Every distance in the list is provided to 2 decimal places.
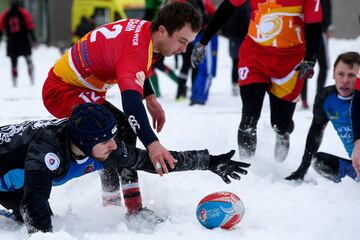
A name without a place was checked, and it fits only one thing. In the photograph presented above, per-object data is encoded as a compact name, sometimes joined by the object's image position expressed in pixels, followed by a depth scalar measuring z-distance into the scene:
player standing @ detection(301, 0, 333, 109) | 18.05
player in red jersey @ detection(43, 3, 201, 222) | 7.15
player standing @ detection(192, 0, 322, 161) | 10.10
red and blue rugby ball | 7.56
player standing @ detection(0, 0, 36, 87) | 26.55
